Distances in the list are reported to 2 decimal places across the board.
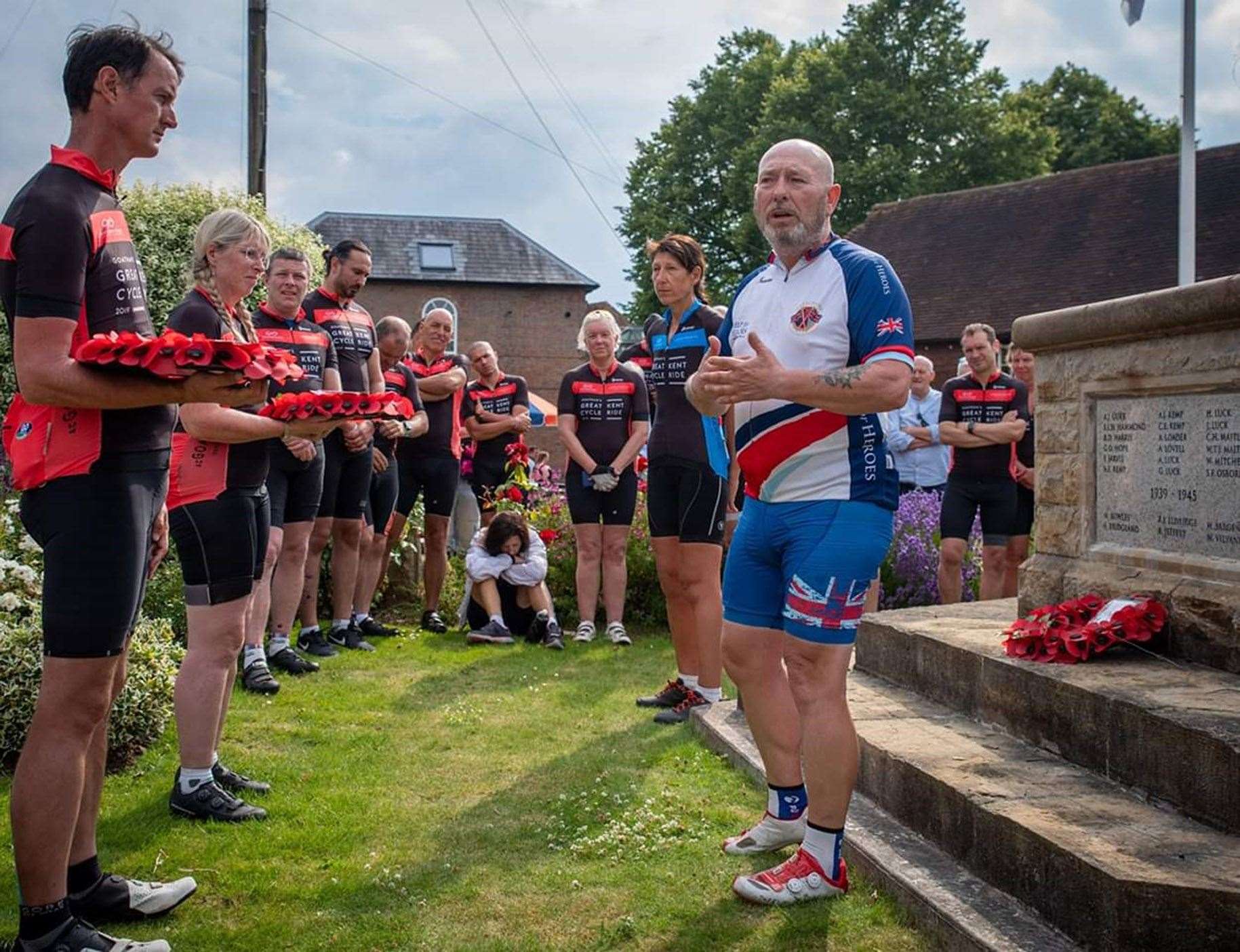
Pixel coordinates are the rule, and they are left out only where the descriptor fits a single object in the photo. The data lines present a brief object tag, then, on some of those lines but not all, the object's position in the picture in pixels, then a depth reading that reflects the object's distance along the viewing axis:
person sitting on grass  8.82
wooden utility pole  13.46
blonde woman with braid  4.41
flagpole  13.97
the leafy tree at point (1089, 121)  37.62
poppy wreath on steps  4.64
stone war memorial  3.23
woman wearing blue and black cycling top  6.26
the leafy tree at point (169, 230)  9.95
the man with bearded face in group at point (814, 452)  3.53
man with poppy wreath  2.88
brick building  41.69
